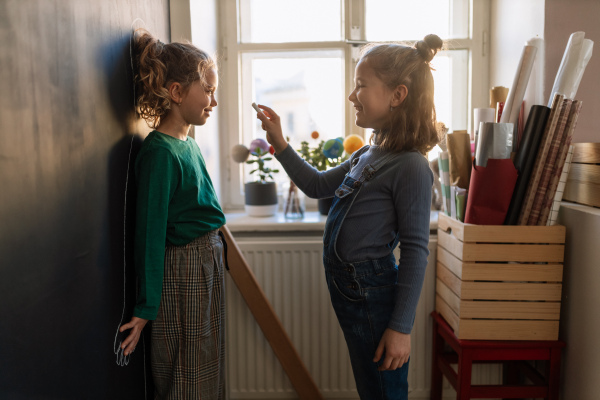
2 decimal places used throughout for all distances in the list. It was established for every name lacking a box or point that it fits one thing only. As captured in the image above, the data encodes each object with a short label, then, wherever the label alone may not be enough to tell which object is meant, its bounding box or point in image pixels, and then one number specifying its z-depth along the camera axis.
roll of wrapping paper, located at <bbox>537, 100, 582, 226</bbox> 1.26
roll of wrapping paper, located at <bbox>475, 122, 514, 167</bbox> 1.28
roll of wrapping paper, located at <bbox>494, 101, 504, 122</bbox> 1.45
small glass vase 1.75
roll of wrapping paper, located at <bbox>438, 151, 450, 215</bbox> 1.49
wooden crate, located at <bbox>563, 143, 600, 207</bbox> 1.22
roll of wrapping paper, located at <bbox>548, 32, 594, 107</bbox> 1.25
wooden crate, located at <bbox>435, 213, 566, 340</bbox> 1.30
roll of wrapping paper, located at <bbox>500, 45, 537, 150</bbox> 1.36
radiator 1.68
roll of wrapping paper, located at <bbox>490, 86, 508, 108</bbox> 1.52
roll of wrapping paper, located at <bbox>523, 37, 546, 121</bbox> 1.42
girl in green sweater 0.95
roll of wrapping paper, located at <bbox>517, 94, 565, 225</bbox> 1.26
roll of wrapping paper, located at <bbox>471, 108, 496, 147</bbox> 1.46
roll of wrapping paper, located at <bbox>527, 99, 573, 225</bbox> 1.26
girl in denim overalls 1.00
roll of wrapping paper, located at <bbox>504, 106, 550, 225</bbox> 1.29
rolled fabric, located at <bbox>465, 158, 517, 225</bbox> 1.29
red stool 1.33
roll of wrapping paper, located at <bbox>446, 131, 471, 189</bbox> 1.42
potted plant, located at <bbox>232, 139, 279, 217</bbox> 1.73
